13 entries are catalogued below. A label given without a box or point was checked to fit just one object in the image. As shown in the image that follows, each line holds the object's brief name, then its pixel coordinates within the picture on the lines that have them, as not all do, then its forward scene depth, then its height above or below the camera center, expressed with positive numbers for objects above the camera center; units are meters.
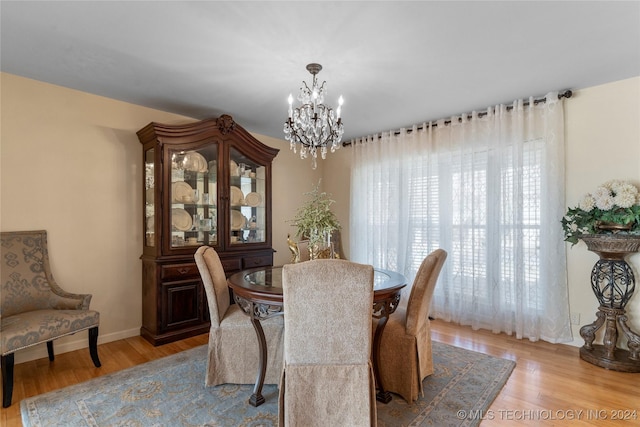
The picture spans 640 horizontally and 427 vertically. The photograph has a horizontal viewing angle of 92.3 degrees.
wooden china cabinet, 3.03 +0.04
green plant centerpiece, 2.36 -0.05
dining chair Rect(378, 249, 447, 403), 2.02 -0.85
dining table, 1.86 -0.55
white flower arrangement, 2.43 +0.03
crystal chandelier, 2.43 +0.75
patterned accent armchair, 2.19 -0.69
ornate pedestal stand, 2.45 -0.71
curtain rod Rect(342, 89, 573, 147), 2.91 +1.14
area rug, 1.85 -1.22
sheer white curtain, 2.98 +0.03
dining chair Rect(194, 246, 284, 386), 2.18 -0.92
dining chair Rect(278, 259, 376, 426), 1.49 -0.64
